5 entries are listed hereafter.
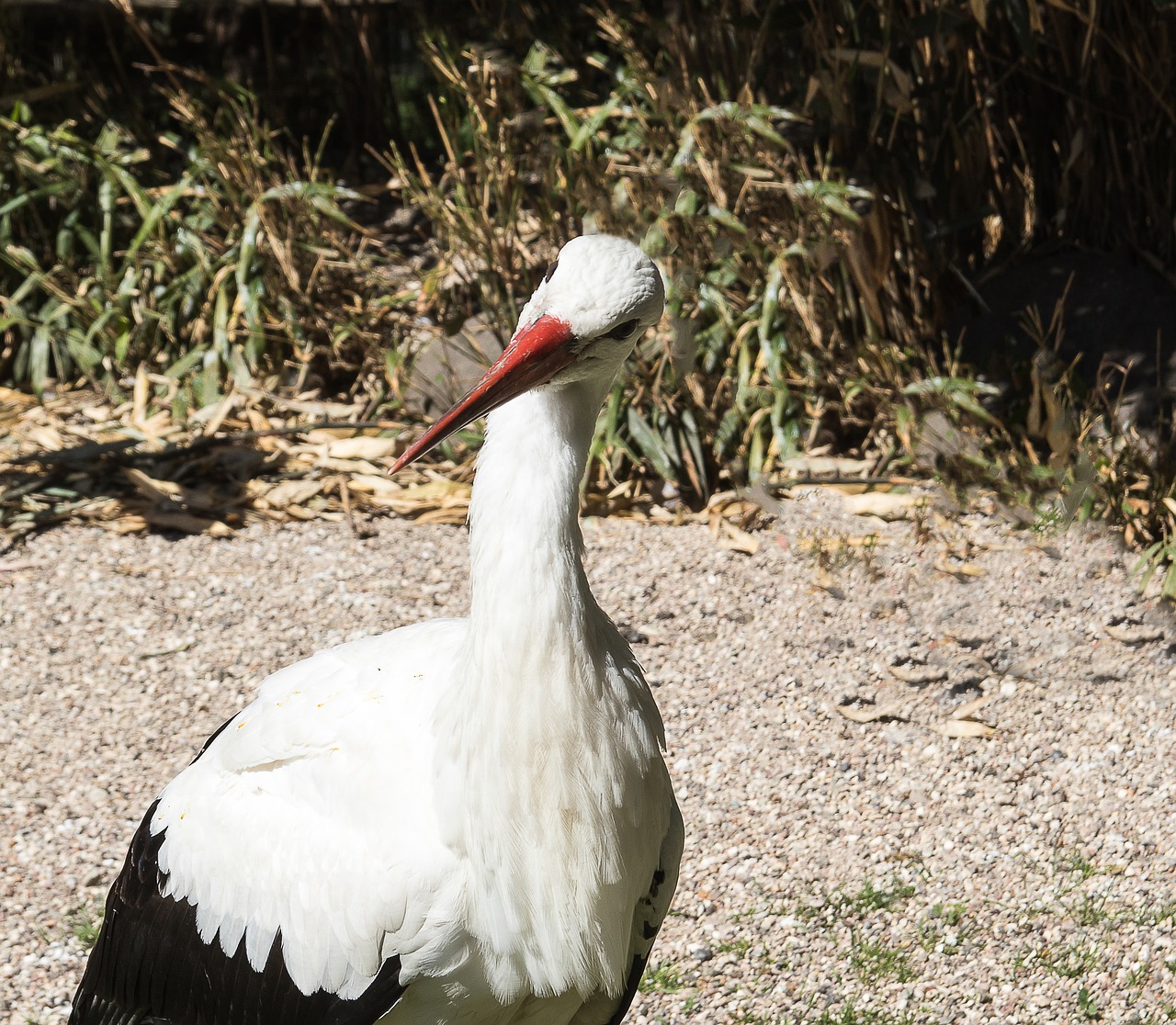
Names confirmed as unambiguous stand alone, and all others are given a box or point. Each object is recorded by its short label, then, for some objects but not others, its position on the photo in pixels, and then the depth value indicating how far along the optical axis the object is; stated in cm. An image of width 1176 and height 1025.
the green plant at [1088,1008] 535
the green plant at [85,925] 587
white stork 371
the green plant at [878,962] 561
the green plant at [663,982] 565
